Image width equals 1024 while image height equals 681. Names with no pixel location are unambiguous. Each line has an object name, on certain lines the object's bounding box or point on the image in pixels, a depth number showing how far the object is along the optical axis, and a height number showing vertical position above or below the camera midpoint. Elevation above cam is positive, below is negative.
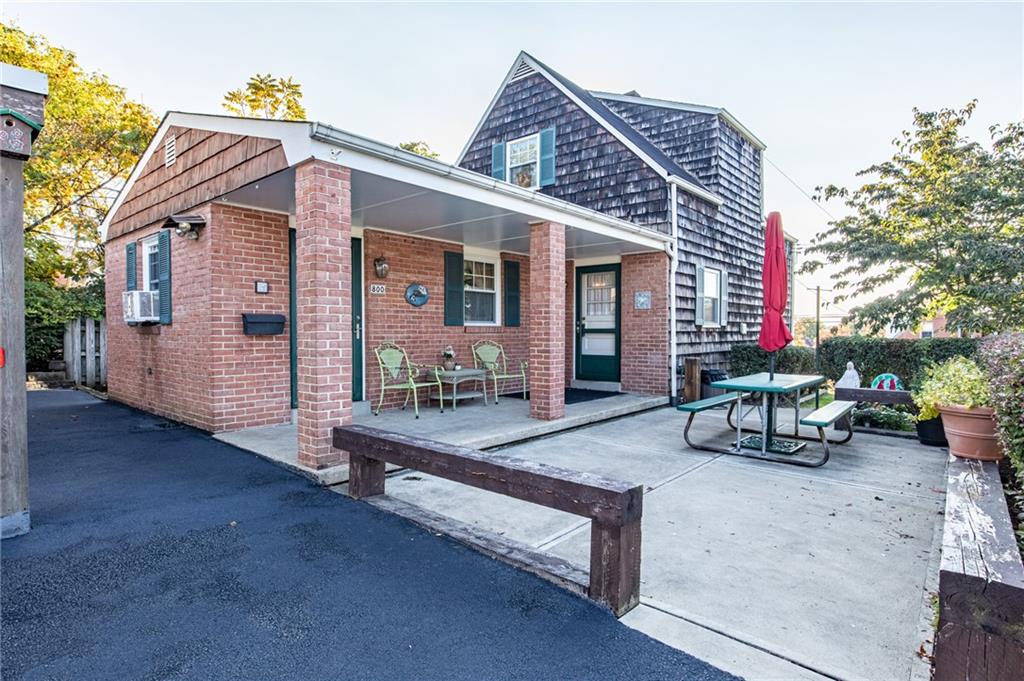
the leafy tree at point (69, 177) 10.86 +4.12
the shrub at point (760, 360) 10.13 -0.65
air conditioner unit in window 6.84 +0.34
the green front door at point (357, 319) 6.61 +0.14
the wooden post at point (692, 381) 8.39 -0.87
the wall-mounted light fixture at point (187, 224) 5.48 +1.17
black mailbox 5.61 +0.06
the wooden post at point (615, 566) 2.23 -1.08
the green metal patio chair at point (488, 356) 8.20 -0.44
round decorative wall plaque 7.21 +0.50
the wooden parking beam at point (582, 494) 2.23 -0.83
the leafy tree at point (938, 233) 8.59 +1.90
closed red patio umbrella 5.14 +0.42
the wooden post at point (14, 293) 2.90 +0.22
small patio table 6.80 -0.67
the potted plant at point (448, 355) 7.49 -0.39
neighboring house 23.38 +0.18
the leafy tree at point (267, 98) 16.23 +7.68
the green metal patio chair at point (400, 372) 6.70 -0.61
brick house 4.15 +1.07
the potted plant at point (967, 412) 3.61 -0.64
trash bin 8.59 -0.85
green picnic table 4.73 -0.82
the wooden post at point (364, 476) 3.68 -1.09
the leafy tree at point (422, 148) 18.64 +6.99
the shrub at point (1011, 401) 2.74 -0.42
